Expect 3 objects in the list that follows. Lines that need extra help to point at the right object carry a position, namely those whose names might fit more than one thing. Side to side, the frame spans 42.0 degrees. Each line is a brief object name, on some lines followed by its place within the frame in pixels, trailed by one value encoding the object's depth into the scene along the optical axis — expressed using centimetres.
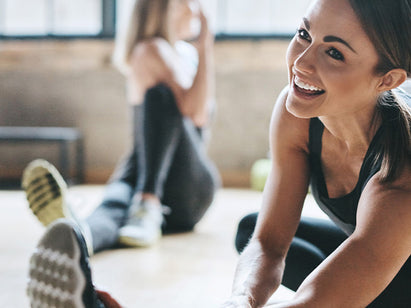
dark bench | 321
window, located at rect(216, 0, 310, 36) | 359
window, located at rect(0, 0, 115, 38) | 364
